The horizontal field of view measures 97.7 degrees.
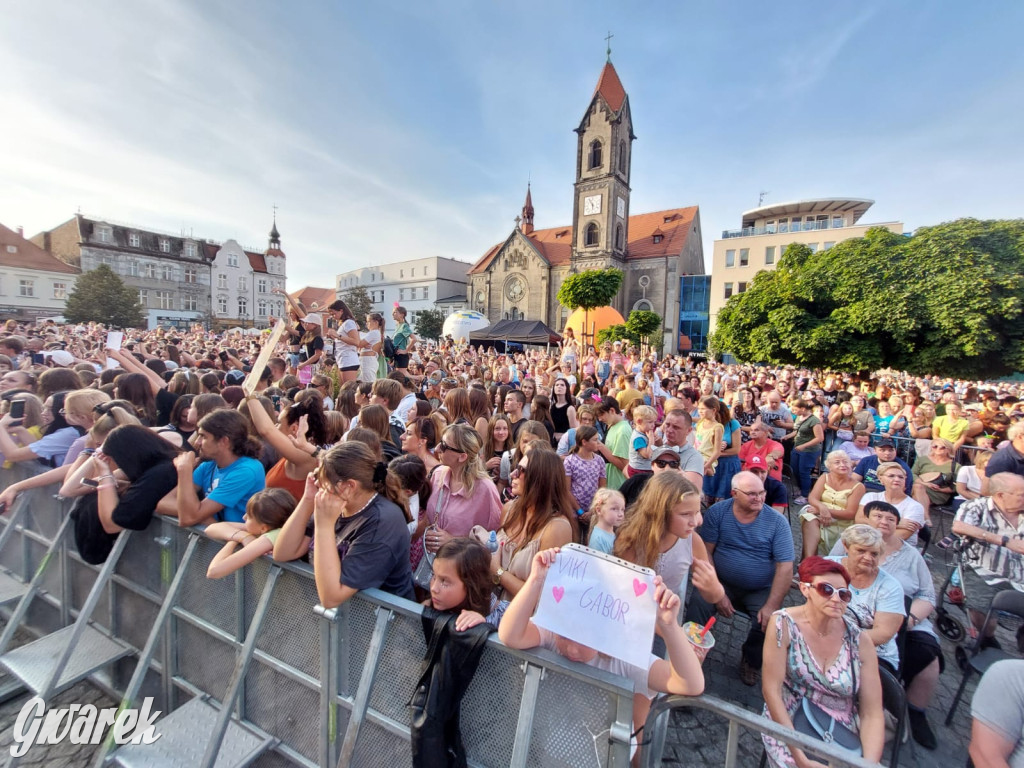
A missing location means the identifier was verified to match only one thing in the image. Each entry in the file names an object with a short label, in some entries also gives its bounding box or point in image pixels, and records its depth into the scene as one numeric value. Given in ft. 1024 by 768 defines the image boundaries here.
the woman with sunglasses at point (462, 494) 10.42
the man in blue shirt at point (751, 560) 11.36
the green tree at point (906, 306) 53.93
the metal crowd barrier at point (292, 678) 6.10
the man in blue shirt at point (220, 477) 9.11
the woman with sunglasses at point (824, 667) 7.50
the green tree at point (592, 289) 101.55
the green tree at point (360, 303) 194.90
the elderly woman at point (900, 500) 12.43
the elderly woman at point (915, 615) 10.08
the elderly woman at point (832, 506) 13.67
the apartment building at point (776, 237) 132.36
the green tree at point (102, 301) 129.08
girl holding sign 5.68
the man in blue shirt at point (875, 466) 16.20
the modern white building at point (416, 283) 209.26
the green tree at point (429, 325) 187.42
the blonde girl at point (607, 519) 9.36
